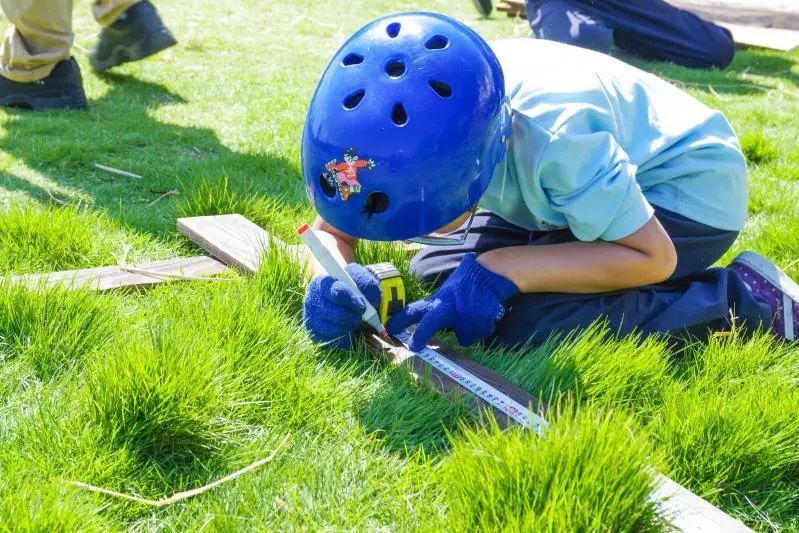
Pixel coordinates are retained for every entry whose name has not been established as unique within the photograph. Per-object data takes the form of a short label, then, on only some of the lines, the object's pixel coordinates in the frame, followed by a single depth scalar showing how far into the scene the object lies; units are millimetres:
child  2098
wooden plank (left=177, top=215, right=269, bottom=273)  2965
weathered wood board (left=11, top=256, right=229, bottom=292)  2648
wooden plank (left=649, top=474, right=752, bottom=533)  1748
